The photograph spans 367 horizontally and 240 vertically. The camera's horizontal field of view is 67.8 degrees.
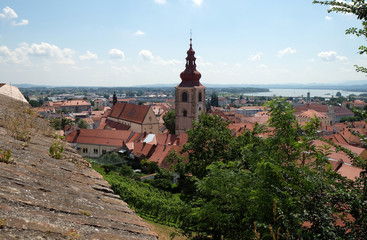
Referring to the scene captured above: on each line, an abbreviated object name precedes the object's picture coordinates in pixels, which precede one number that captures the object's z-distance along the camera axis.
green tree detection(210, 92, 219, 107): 161.12
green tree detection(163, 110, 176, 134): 57.51
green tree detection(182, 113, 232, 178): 15.59
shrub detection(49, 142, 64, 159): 5.10
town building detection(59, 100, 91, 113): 151.38
